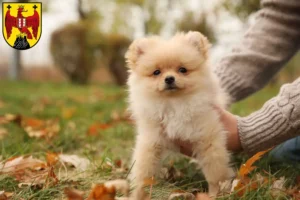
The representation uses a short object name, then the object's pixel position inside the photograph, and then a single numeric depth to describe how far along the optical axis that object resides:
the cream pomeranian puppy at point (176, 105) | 0.85
